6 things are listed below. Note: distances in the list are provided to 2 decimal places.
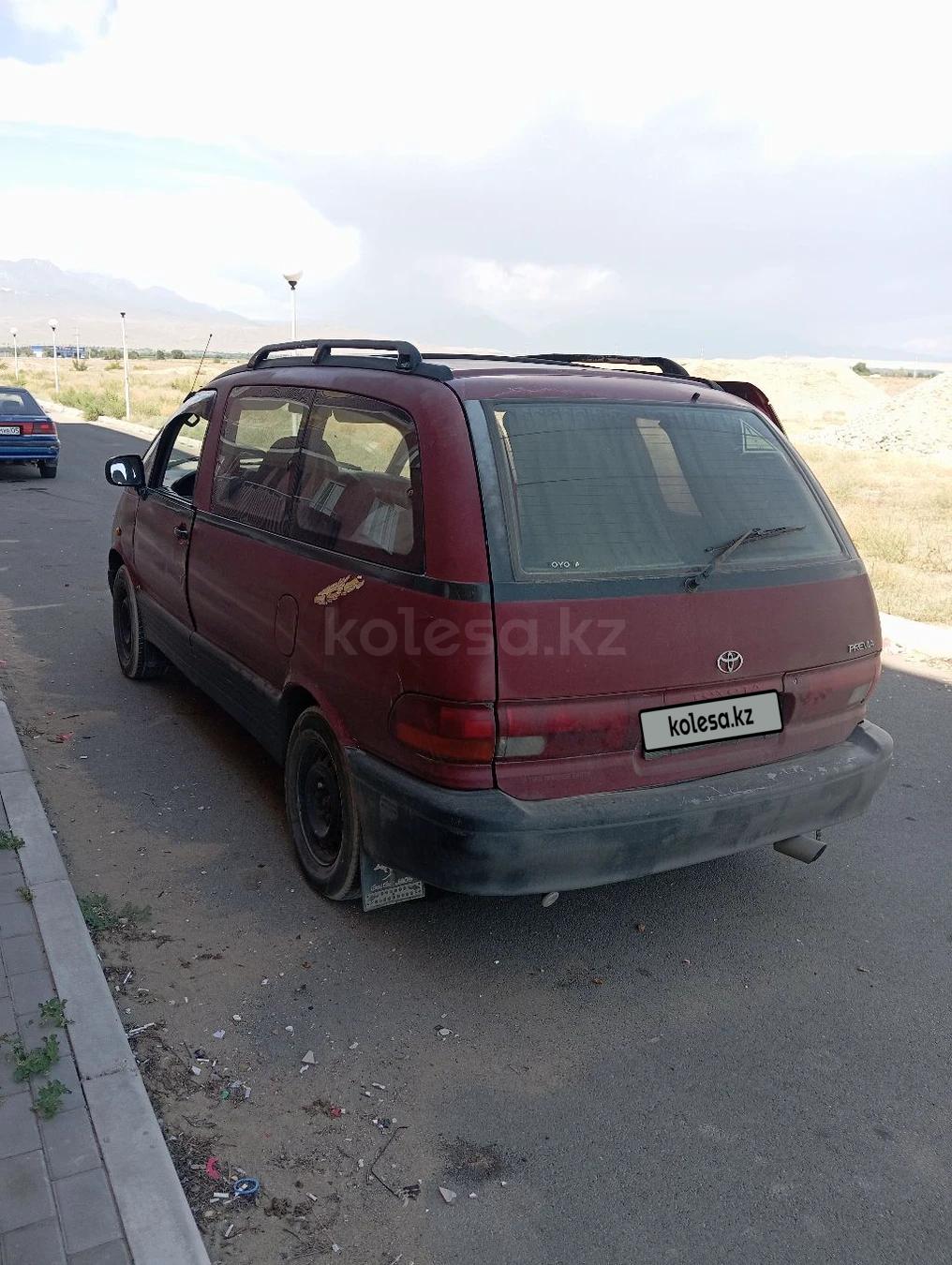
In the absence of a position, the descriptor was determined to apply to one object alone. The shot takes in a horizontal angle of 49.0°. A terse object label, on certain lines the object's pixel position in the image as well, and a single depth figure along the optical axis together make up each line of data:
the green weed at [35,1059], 2.84
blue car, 17.22
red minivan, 3.10
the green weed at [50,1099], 2.71
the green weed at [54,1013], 3.08
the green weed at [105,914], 3.74
